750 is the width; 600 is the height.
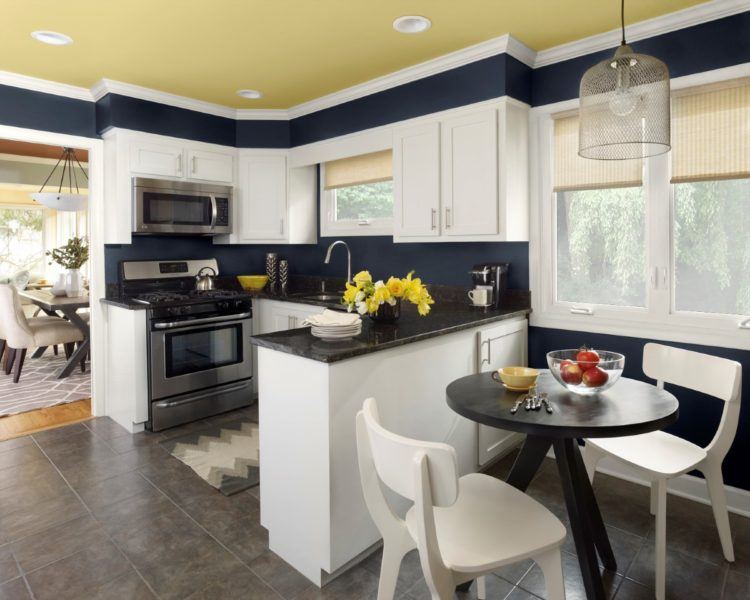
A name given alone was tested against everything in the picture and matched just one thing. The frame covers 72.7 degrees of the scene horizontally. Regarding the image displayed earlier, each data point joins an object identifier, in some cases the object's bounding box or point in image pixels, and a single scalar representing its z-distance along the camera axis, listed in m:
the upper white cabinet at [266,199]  4.46
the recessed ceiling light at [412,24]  2.70
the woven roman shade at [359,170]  3.99
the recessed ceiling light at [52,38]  2.86
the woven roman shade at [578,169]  2.87
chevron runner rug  2.86
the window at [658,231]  2.56
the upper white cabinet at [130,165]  3.75
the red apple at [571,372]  1.85
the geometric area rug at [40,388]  4.28
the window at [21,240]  8.84
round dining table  1.58
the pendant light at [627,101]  1.66
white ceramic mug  3.16
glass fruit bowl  1.83
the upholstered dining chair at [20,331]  4.97
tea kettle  4.21
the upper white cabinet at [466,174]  3.01
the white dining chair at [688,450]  1.94
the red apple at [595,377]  1.83
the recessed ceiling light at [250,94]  3.93
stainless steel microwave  3.82
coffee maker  3.20
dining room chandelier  5.61
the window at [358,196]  4.07
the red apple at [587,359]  1.84
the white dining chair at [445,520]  1.21
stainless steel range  3.59
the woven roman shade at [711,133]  2.50
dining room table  5.09
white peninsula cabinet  1.92
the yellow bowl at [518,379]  1.90
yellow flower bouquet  2.47
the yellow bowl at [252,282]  4.59
